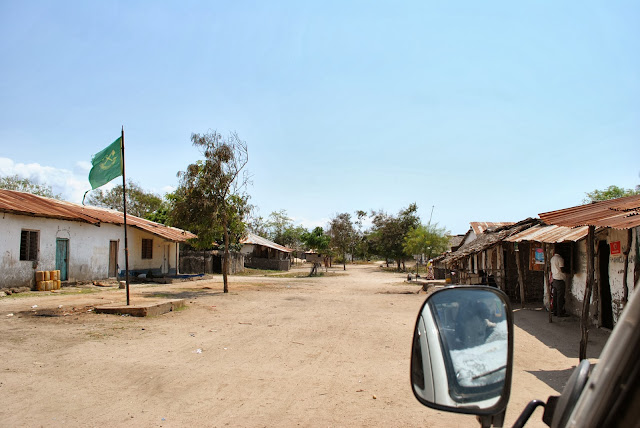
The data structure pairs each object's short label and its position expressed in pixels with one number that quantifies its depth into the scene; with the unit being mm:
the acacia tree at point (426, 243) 40688
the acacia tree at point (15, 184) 45844
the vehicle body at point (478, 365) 1074
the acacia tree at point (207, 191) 19531
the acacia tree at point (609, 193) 41112
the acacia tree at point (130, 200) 52656
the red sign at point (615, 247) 9641
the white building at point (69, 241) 18672
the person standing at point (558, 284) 12180
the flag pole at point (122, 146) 13906
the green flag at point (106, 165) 14195
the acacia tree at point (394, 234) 51031
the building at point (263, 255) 47500
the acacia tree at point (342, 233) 65188
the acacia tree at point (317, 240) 45531
